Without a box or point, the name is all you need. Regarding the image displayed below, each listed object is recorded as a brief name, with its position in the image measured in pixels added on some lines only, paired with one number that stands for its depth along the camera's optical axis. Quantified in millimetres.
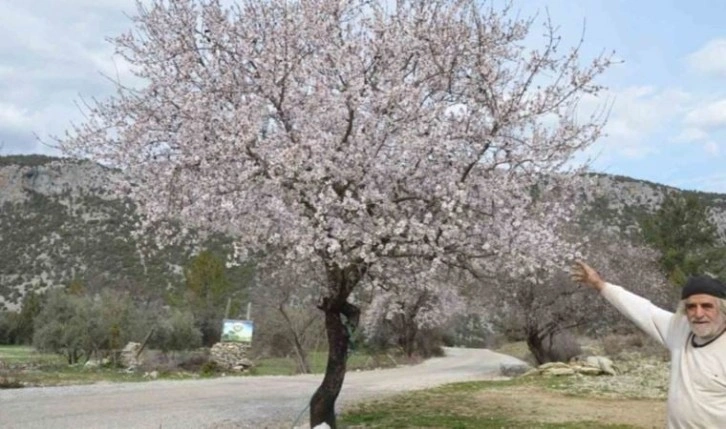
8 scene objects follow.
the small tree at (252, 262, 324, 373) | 27703
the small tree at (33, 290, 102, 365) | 28375
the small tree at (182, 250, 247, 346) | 41312
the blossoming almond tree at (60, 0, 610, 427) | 9117
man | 3574
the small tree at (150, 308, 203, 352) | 32031
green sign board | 25812
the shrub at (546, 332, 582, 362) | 28984
